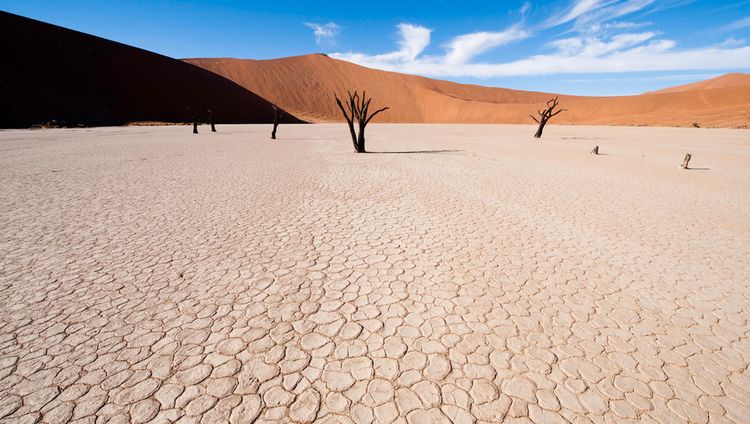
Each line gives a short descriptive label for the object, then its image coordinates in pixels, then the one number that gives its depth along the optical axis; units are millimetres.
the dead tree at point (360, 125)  15586
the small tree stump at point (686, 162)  12641
